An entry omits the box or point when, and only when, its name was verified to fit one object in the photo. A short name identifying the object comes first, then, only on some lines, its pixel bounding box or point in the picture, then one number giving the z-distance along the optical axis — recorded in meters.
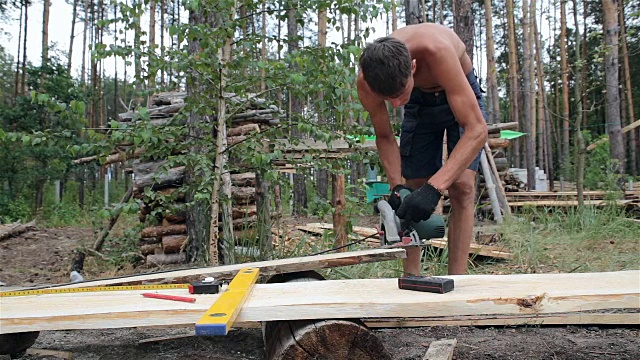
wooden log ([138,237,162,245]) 5.53
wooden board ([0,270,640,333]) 1.61
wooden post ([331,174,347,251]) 4.84
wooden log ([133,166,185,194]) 5.23
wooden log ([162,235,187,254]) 5.34
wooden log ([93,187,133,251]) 5.24
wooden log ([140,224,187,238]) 5.42
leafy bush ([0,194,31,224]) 10.95
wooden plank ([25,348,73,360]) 2.18
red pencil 1.83
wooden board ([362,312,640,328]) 2.40
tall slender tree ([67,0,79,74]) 19.08
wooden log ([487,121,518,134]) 8.11
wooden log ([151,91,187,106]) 5.96
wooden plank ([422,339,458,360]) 1.79
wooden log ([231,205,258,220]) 5.51
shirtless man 2.21
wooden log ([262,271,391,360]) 1.67
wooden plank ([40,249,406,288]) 2.34
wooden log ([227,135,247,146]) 4.95
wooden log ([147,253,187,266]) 5.27
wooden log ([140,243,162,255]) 5.49
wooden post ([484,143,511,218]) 7.51
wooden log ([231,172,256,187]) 5.59
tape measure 2.15
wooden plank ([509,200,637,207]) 6.81
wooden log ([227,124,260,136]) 5.33
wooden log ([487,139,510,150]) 8.06
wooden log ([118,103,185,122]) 5.49
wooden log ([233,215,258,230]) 5.45
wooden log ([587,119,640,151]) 7.27
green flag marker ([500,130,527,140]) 11.51
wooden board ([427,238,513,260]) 4.36
